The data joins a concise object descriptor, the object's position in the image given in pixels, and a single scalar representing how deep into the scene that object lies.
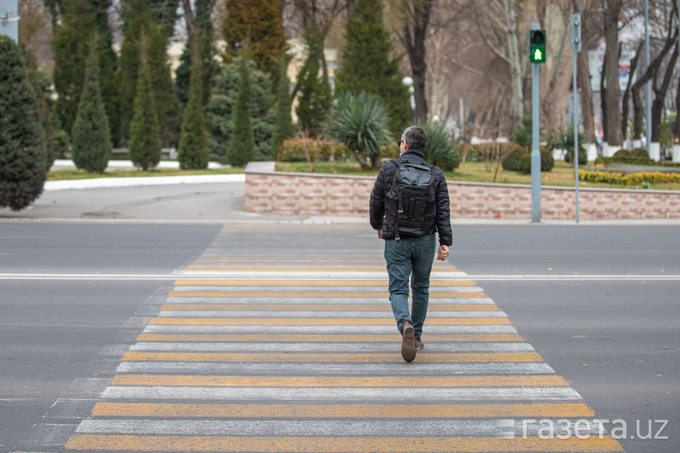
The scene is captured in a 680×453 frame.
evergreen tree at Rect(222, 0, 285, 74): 41.56
